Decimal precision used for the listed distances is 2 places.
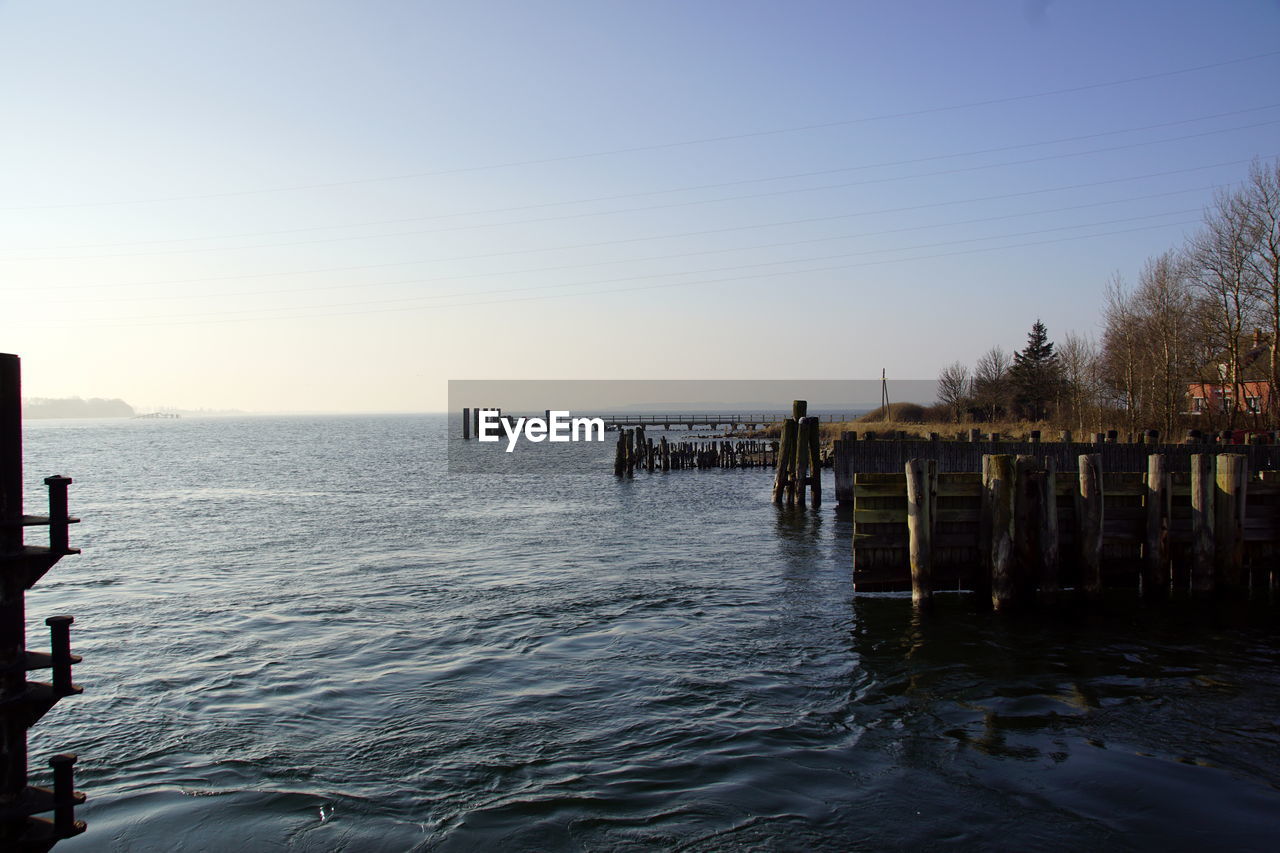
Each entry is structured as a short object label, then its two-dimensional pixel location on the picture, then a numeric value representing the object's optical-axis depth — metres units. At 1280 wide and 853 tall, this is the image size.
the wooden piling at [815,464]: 32.78
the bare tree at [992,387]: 75.56
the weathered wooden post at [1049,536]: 13.16
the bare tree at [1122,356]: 45.00
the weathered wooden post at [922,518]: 13.23
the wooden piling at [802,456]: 32.84
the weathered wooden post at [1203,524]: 13.60
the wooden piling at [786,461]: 33.72
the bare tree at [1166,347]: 41.72
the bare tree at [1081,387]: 46.66
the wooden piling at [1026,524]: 13.20
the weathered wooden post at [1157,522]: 13.70
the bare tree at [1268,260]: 38.56
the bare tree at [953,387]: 91.19
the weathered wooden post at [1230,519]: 13.69
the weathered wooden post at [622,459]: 50.28
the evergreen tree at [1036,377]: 69.69
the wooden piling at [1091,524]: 13.31
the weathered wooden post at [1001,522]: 13.08
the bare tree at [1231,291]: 39.59
